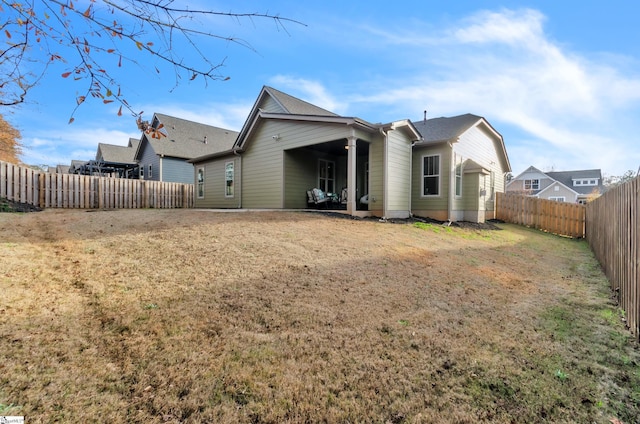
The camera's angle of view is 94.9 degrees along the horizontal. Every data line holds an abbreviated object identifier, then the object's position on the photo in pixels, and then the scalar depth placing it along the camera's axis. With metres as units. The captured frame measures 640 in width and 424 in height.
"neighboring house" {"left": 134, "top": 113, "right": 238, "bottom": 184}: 23.34
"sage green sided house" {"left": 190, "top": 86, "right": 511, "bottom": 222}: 10.92
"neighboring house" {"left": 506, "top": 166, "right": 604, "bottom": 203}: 41.59
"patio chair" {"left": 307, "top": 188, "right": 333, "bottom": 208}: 12.52
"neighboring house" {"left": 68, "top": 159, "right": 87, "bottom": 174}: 23.97
